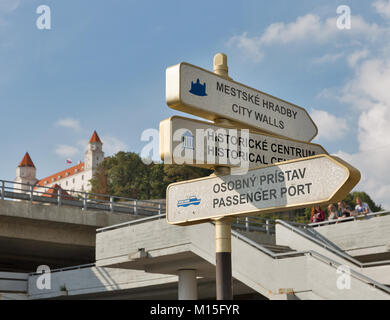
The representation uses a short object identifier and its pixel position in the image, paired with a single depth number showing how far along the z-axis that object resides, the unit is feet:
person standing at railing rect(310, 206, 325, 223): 81.54
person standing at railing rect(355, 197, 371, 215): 75.05
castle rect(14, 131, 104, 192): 615.57
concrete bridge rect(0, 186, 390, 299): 50.31
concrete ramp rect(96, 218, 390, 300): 47.67
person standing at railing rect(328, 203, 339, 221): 78.18
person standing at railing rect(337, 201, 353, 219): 76.43
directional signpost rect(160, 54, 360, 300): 21.21
